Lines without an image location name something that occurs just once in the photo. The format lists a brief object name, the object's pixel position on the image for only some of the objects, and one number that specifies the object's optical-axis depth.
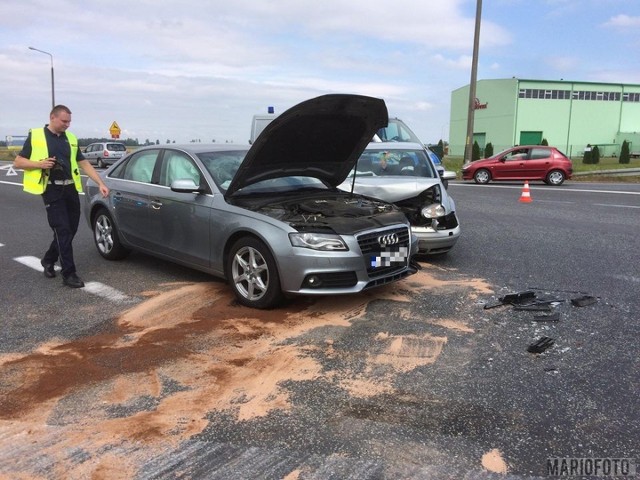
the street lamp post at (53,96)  40.15
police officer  5.33
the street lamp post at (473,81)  23.05
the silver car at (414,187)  6.79
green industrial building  59.00
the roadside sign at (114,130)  35.84
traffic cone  14.13
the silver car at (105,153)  31.55
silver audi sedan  4.60
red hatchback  20.09
